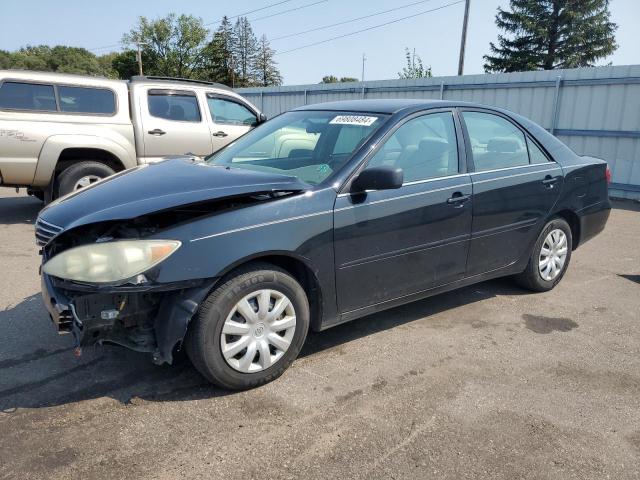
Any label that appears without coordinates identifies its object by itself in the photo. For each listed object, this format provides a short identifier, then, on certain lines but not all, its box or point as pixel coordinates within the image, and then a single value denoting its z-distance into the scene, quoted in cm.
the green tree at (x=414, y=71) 3086
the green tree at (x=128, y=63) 7638
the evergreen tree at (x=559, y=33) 3991
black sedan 273
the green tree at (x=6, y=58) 7731
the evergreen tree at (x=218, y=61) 7481
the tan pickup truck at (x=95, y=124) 674
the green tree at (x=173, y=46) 7431
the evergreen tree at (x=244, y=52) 7550
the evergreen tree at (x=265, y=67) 7750
